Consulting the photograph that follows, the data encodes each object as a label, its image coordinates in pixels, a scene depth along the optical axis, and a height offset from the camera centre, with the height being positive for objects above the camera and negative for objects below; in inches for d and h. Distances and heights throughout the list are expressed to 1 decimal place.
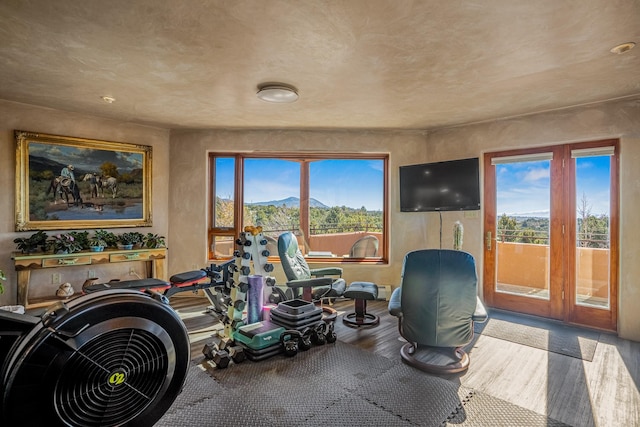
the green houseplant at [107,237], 168.1 -12.0
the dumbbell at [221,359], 108.3 -46.9
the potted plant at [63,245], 151.9 -14.3
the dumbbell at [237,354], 112.6 -47.0
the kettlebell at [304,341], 121.9 -46.2
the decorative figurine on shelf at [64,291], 154.3 -35.5
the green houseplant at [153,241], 178.7 -14.9
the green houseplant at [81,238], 161.3 -11.9
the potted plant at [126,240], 170.1 -13.8
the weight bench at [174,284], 117.4 -25.5
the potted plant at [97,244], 160.9 -15.1
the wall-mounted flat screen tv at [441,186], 165.5 +14.1
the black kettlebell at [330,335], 130.0 -46.7
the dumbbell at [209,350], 114.2 -46.1
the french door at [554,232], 146.9 -8.5
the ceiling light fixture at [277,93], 124.6 +45.1
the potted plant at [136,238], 174.6 -13.2
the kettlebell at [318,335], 127.0 -45.8
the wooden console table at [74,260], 144.9 -21.8
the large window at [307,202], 201.2 +6.9
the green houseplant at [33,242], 147.6 -13.0
